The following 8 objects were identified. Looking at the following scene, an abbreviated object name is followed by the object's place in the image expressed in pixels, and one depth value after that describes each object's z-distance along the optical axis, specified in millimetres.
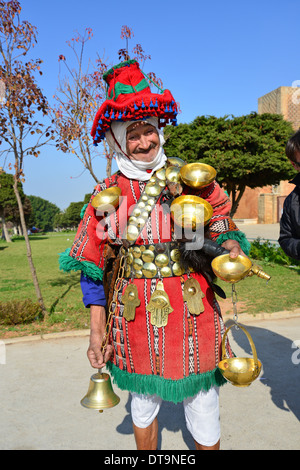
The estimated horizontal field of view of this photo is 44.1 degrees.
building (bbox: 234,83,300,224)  36312
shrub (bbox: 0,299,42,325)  6055
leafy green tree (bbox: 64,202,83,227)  74062
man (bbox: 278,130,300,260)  2311
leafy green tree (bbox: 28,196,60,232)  117044
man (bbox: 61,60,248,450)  1917
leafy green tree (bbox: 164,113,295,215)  13555
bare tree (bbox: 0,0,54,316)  5586
